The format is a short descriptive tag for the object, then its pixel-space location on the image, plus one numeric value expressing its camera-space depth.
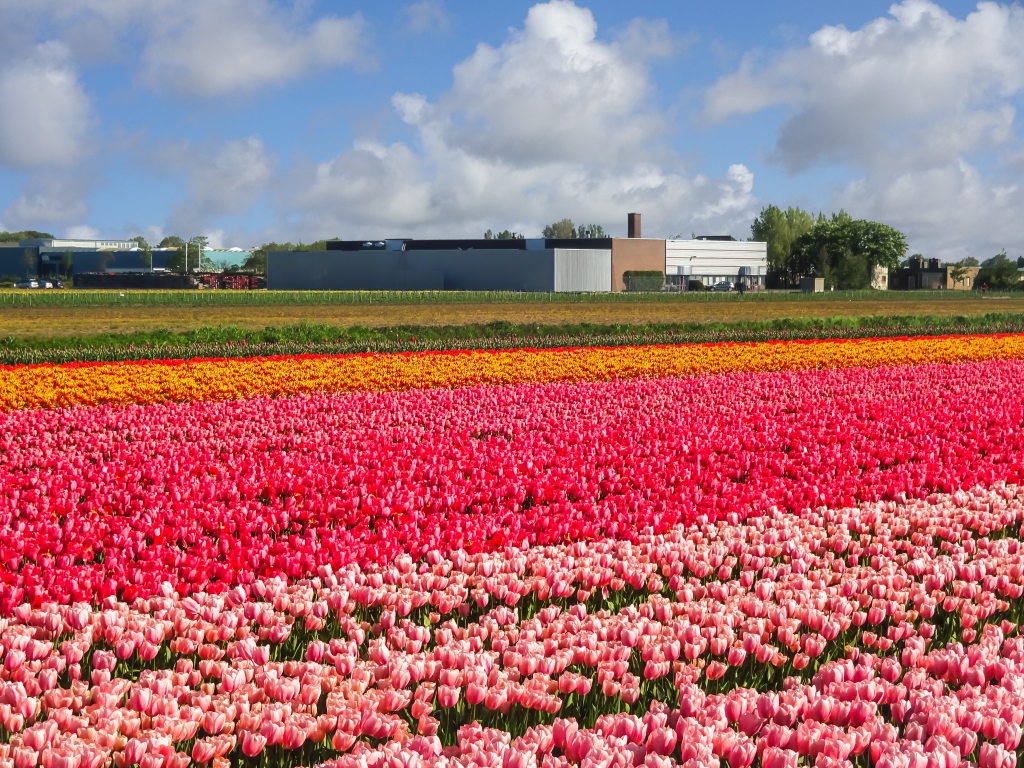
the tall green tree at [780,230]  153.00
